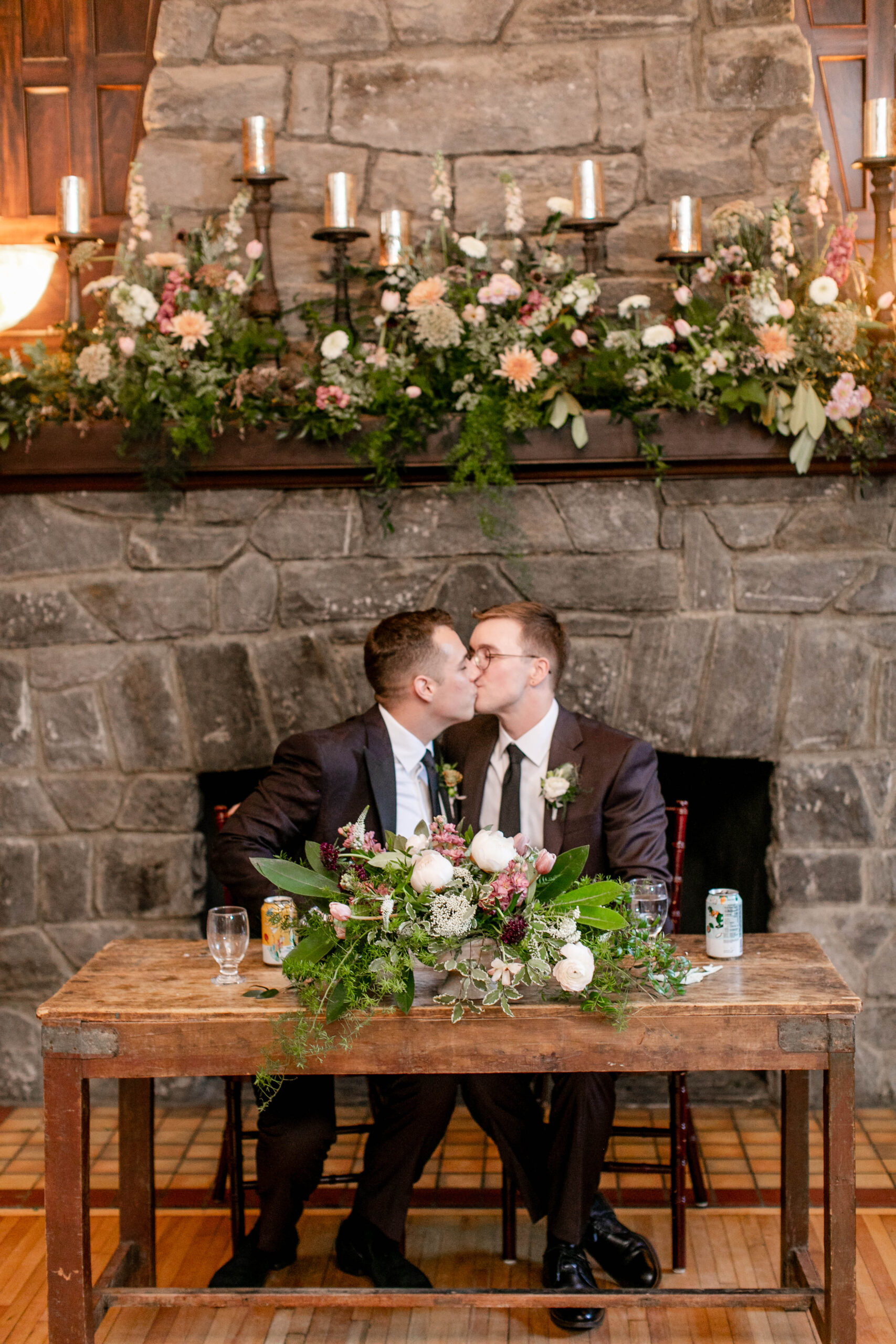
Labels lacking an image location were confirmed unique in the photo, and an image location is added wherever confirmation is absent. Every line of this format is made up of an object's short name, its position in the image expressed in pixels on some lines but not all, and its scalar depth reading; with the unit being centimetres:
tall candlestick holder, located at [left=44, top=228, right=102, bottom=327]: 344
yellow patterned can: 239
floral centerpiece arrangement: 213
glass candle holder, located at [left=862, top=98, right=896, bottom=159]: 327
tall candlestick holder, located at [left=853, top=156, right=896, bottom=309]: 330
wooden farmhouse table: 218
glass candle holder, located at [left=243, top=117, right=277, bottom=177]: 340
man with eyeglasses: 257
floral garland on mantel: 322
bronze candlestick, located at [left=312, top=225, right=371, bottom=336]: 337
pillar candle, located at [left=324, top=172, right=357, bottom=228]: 338
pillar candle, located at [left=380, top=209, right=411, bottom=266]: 340
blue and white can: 245
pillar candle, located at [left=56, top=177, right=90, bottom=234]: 343
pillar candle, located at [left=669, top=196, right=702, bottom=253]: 334
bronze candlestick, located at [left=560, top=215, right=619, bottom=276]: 333
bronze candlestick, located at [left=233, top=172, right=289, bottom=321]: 341
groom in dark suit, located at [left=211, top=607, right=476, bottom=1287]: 261
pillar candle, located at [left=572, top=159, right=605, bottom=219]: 333
